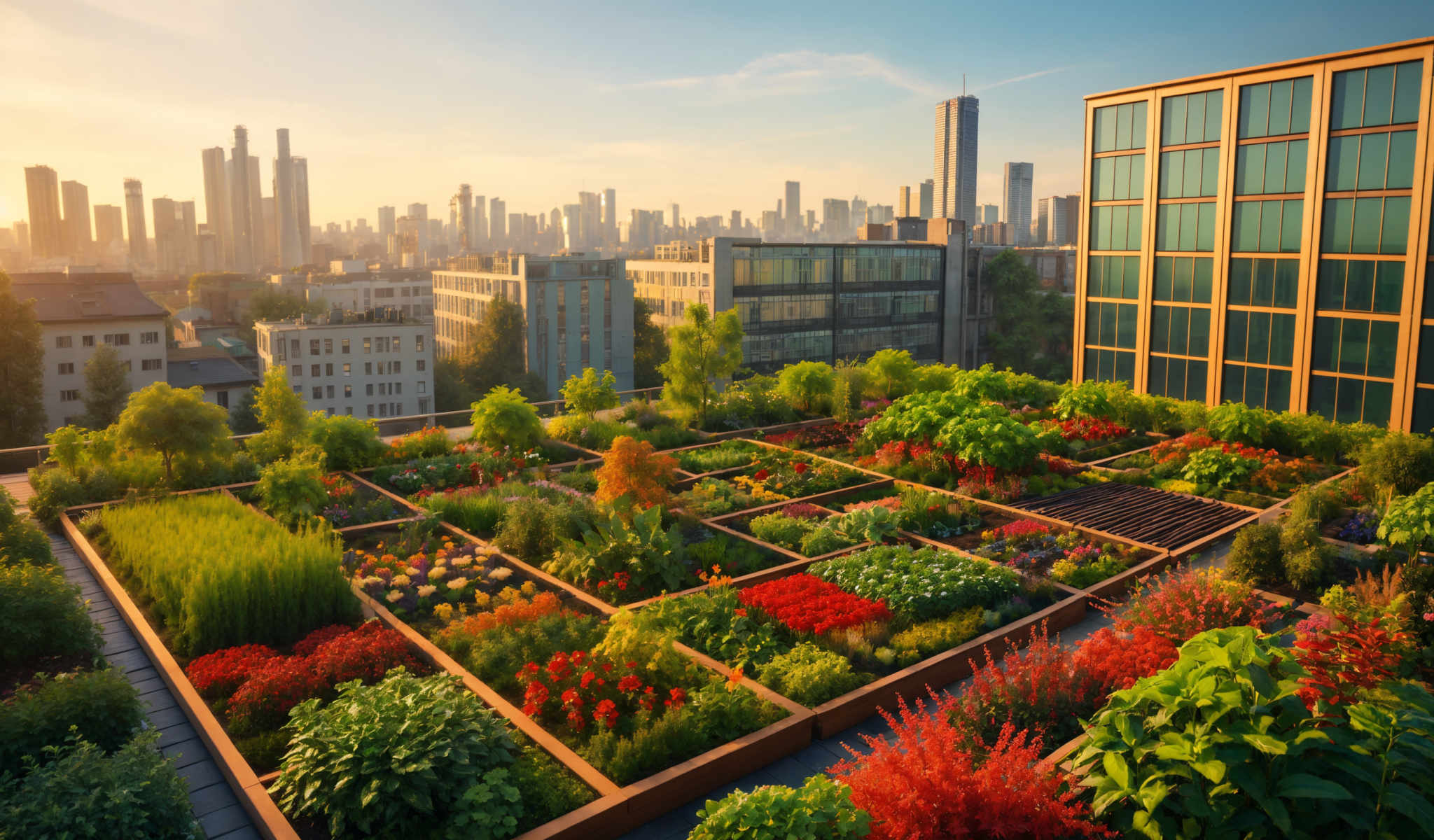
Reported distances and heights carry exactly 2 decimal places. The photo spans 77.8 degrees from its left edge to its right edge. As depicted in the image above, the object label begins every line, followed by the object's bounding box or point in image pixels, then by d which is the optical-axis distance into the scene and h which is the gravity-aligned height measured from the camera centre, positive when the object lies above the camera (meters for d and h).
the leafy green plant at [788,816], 4.32 -2.56
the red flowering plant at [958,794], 4.45 -2.54
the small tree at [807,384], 20.17 -2.02
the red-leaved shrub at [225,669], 7.21 -3.06
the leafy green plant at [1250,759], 4.16 -2.24
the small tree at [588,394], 17.38 -1.92
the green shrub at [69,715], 5.57 -2.73
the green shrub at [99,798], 4.58 -2.68
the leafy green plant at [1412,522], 9.41 -2.42
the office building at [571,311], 74.44 -1.31
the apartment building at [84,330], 57.34 -2.29
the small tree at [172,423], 12.09 -1.75
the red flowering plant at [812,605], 8.34 -3.01
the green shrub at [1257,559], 9.78 -2.88
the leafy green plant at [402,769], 5.25 -2.89
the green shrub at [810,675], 7.15 -3.11
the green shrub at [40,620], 7.14 -2.64
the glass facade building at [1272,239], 24.42 +1.74
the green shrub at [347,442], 14.68 -2.42
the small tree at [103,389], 48.69 -5.12
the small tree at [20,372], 38.75 -3.39
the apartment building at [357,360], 62.56 -4.70
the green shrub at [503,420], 15.53 -2.17
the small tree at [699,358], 19.02 -1.37
